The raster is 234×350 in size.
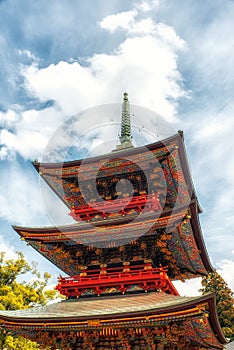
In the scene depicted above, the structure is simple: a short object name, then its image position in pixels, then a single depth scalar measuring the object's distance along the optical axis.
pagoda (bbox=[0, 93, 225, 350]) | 11.61
